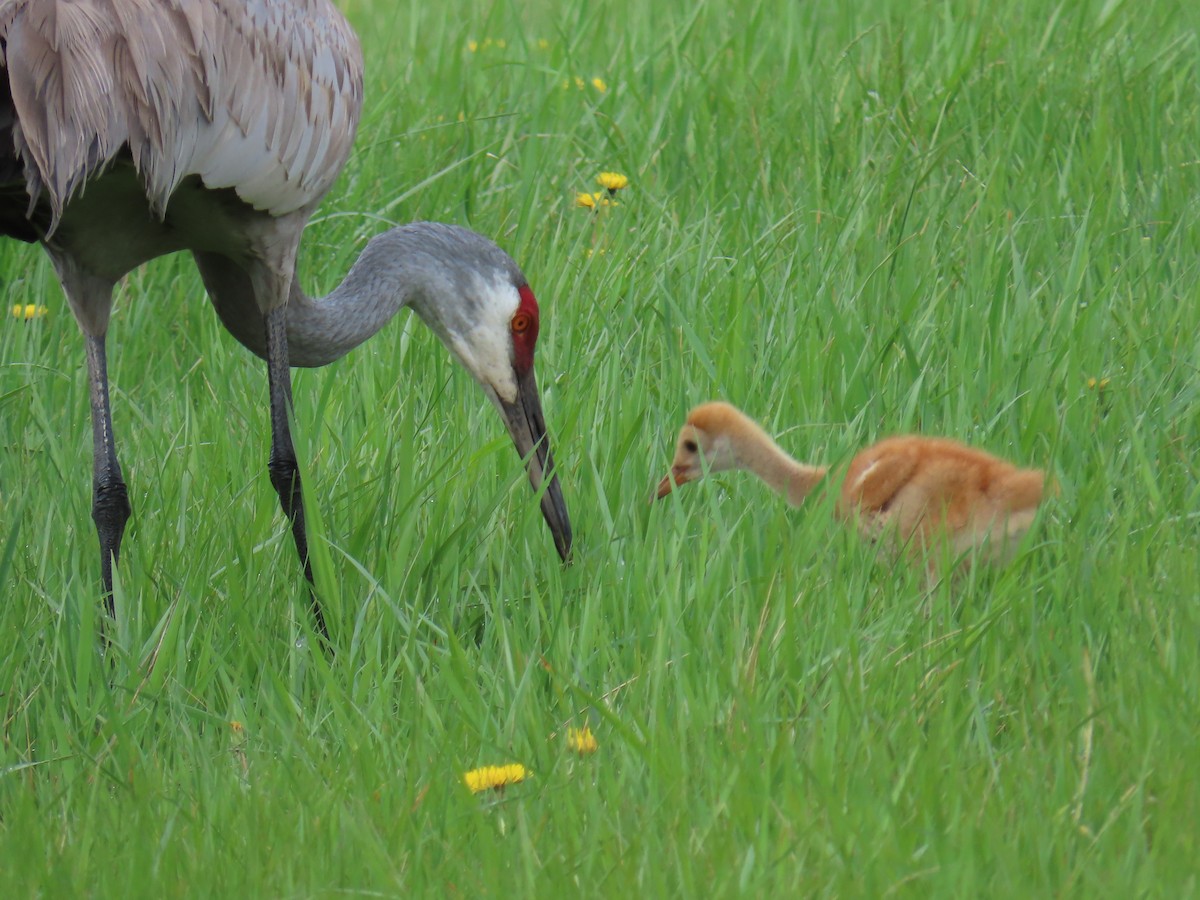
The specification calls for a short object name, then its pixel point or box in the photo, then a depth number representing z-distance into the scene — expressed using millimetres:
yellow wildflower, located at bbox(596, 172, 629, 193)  10383
